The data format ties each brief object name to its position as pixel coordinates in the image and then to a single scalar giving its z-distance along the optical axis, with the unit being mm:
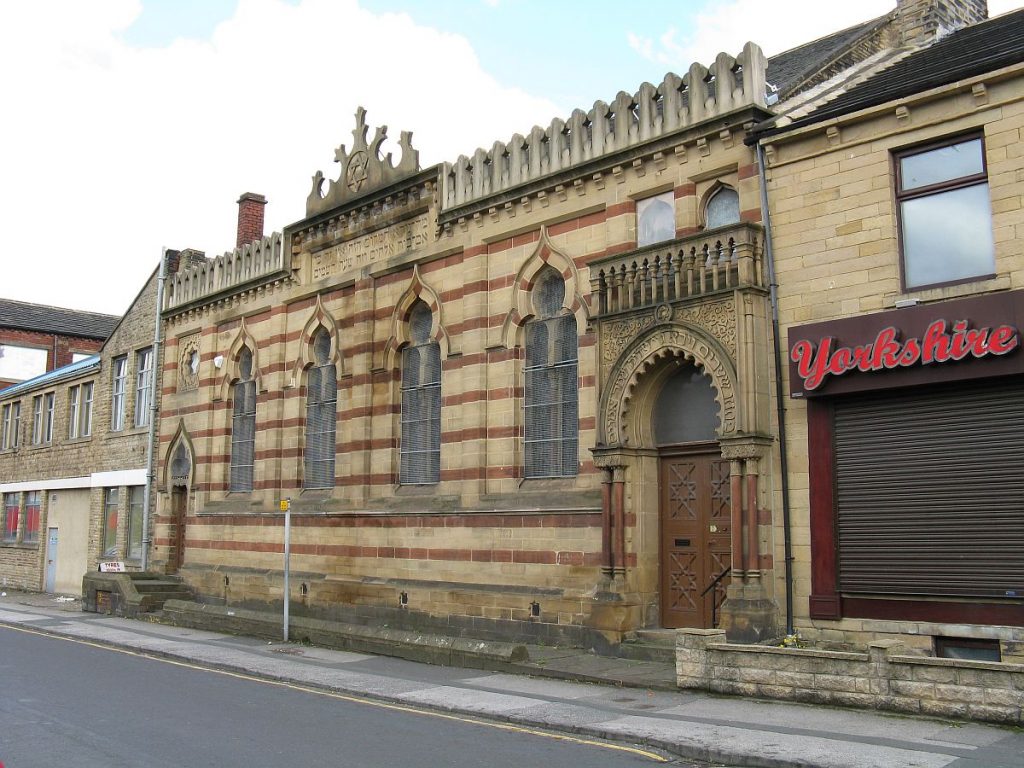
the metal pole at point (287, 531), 19662
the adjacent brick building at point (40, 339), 47438
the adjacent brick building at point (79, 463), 30359
